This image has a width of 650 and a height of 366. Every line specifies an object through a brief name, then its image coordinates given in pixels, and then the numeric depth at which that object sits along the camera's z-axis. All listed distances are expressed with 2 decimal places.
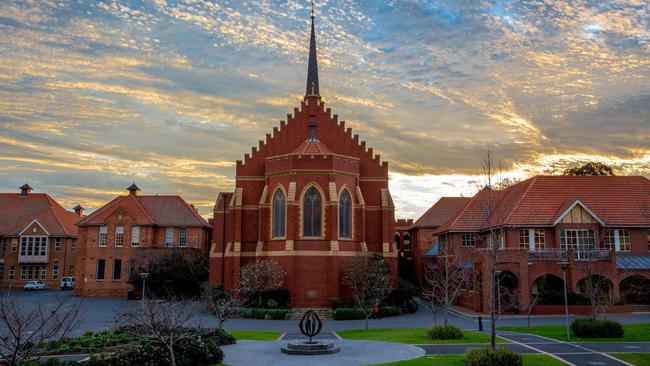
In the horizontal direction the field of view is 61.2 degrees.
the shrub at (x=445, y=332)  25.86
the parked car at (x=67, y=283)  66.62
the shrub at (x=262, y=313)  39.50
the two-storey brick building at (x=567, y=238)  40.47
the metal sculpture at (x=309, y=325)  23.47
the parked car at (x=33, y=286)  64.12
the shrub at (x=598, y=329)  25.86
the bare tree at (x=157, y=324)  15.09
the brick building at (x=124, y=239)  57.75
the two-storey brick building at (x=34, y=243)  66.75
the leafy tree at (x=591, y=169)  69.94
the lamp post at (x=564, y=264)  28.52
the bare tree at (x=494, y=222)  40.53
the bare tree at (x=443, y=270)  43.00
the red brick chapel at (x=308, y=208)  42.31
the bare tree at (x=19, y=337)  9.91
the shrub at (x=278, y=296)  41.06
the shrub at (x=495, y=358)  17.23
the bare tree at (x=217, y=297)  25.19
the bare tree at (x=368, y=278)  39.14
